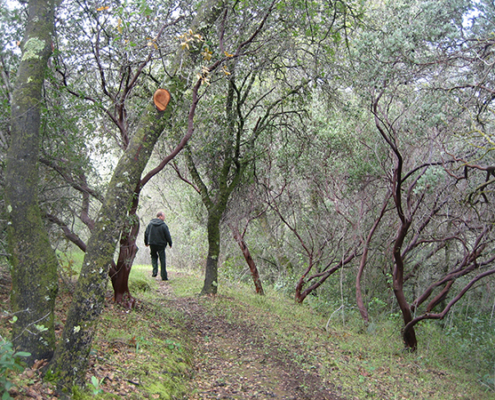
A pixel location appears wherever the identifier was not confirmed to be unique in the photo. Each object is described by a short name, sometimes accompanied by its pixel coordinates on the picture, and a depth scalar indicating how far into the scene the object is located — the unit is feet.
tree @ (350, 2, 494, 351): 19.47
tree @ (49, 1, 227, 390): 11.09
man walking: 34.55
